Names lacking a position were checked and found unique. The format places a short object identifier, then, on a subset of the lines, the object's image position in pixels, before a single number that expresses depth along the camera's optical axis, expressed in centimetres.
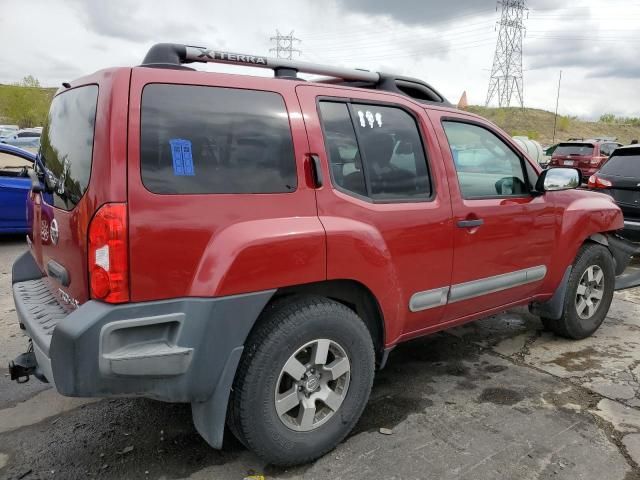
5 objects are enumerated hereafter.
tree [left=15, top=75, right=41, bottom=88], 8328
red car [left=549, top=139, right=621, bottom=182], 1542
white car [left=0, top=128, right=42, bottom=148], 1980
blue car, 768
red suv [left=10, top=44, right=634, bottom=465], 205
